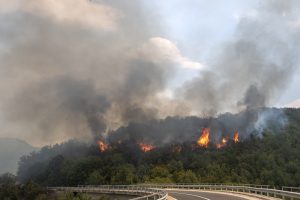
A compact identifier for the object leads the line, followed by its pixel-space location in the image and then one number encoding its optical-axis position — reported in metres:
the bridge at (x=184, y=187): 38.02
